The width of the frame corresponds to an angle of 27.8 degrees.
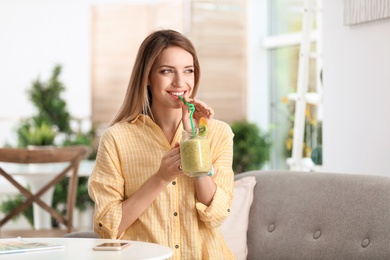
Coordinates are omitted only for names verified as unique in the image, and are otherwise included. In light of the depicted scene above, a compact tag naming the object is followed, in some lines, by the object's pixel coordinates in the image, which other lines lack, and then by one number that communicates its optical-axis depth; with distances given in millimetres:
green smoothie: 2021
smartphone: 1950
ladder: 4531
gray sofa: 2568
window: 6301
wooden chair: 4090
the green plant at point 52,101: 6496
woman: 2281
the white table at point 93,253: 1855
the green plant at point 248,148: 6176
